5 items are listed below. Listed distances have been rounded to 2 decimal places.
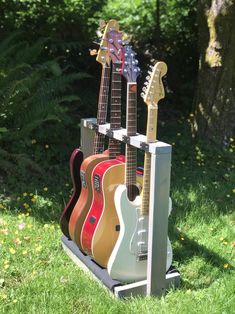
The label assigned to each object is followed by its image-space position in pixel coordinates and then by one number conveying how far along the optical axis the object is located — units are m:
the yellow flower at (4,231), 4.09
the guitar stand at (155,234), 3.11
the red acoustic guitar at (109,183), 3.38
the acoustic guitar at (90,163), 3.57
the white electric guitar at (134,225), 3.22
